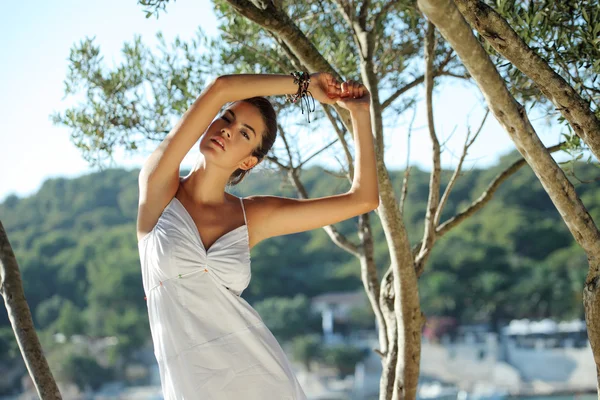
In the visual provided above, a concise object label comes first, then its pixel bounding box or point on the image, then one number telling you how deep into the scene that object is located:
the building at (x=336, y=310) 42.66
